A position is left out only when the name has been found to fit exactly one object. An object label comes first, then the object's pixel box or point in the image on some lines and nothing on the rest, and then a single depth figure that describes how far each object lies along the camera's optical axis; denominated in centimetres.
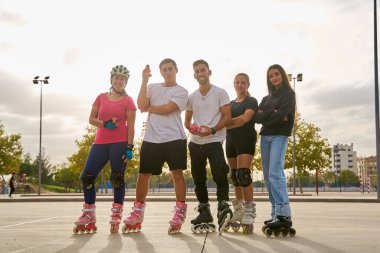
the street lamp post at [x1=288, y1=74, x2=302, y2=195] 3561
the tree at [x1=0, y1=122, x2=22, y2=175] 4716
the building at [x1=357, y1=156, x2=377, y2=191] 18908
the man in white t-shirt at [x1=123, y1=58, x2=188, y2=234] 554
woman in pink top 564
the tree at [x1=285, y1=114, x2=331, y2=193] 4106
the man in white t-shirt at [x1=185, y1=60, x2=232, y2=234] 558
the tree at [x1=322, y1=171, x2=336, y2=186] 11386
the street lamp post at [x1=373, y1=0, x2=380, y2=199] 1945
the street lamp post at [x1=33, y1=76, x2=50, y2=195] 3506
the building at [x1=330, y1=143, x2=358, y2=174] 18604
